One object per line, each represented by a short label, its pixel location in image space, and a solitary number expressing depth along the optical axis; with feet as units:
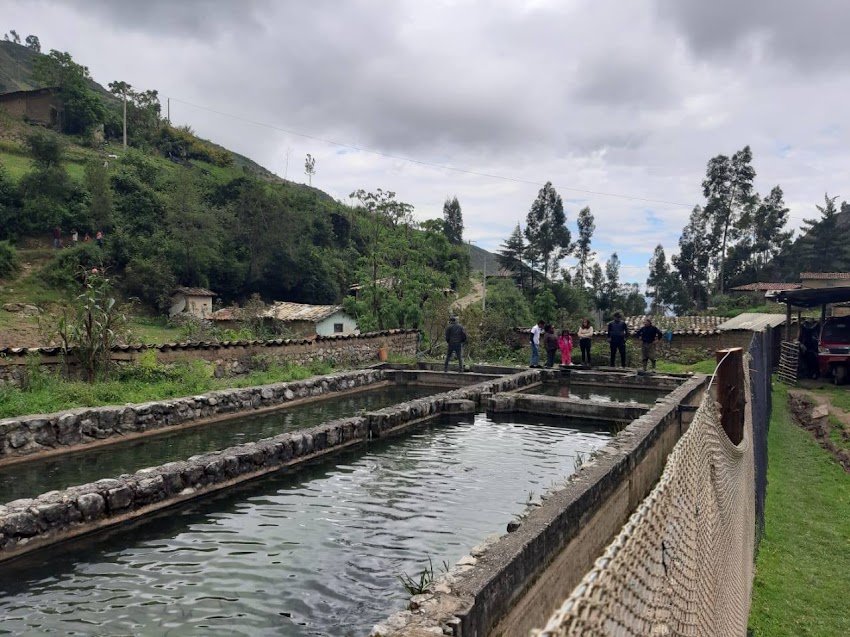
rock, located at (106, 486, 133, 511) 19.75
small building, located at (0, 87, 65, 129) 198.80
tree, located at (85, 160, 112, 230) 134.82
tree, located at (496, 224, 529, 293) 206.49
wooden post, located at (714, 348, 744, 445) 15.66
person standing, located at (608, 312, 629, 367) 61.67
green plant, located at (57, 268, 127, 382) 36.14
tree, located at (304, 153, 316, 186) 302.25
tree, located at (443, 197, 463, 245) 264.31
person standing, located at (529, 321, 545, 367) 62.59
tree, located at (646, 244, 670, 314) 197.98
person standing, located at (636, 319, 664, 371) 57.06
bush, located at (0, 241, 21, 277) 110.73
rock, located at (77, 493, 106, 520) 18.98
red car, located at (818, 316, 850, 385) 58.80
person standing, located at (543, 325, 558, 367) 61.05
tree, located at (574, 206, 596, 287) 217.36
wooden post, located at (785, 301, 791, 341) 67.52
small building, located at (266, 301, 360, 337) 105.60
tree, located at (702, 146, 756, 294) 176.65
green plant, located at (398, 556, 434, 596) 14.99
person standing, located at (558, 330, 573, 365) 64.59
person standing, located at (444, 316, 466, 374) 53.57
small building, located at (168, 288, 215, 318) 123.24
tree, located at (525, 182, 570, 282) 205.46
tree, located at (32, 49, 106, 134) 198.39
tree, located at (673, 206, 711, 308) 189.98
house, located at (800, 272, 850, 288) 132.77
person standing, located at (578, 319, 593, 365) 64.34
